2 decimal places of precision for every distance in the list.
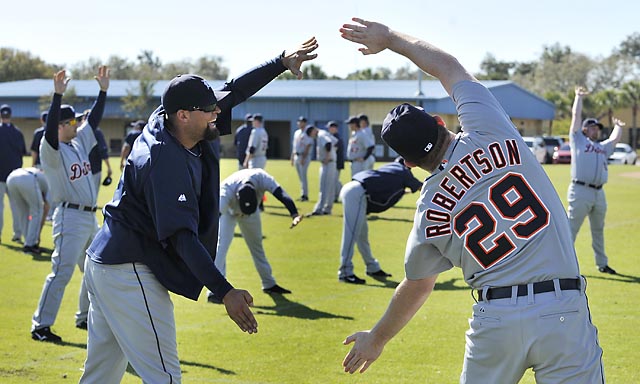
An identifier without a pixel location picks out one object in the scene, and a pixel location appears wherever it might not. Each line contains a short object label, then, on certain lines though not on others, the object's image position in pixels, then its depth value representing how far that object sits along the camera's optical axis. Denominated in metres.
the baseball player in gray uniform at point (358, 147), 24.97
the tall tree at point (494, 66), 142.27
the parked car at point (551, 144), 56.38
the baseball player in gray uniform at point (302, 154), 28.11
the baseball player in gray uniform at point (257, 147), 25.64
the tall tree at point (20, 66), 102.62
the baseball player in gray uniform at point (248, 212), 11.95
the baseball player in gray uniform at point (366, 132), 25.25
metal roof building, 67.38
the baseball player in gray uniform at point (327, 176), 24.52
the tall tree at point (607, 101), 80.88
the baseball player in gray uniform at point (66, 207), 9.97
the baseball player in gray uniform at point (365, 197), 13.65
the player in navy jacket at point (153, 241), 5.30
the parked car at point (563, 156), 55.19
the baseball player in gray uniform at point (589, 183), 15.05
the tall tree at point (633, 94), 80.06
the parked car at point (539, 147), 54.05
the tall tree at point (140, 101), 72.69
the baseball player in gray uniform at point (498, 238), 4.42
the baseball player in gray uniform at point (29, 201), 17.38
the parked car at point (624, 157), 56.91
